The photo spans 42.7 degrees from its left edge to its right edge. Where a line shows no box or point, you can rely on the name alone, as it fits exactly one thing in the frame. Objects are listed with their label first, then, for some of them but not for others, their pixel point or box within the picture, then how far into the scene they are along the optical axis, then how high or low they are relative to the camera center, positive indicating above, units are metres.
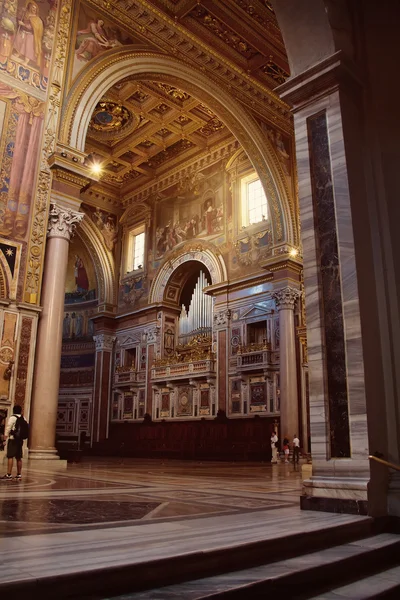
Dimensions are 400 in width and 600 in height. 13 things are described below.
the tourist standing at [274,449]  14.73 -0.37
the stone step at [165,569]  1.88 -0.56
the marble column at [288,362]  16.08 +2.29
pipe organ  20.61 +4.76
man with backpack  7.16 -0.05
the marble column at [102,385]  22.28 +2.11
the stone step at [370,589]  2.50 -0.77
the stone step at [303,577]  2.13 -0.67
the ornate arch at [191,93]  12.43 +9.38
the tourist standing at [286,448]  14.94 -0.35
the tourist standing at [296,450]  14.52 -0.39
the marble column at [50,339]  10.55 +1.97
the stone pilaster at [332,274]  4.17 +1.42
